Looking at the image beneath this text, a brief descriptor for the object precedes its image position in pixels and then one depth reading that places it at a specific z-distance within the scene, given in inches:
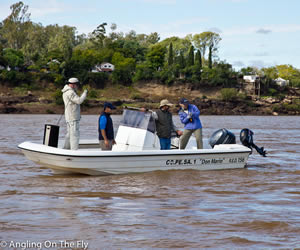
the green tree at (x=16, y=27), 4394.7
